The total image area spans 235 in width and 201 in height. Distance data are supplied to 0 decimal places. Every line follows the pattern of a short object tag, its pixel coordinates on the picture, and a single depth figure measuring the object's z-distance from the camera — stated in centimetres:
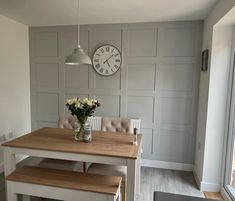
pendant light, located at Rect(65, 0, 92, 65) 212
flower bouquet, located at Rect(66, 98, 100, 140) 225
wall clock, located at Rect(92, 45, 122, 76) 344
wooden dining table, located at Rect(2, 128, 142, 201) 192
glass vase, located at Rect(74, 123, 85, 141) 235
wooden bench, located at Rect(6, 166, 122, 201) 185
